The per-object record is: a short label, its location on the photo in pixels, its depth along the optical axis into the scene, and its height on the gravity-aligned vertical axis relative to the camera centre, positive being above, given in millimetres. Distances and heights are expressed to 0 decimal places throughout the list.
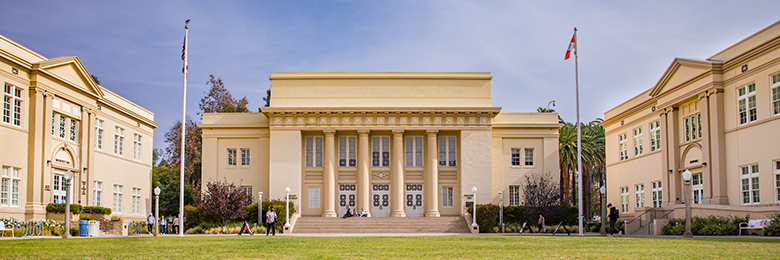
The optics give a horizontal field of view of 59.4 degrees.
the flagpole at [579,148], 33062 +1534
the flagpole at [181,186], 32200 -222
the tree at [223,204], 40719 -1372
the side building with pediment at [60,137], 31969 +2392
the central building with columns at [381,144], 46375 +2544
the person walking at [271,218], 32625 -1763
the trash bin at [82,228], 30859 -2084
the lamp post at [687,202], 25828 -883
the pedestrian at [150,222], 39531 -2370
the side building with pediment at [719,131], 29641 +2409
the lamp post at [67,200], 25980 -714
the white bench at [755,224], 27694 -1848
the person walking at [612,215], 31391 -1636
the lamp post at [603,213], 30781 -1544
